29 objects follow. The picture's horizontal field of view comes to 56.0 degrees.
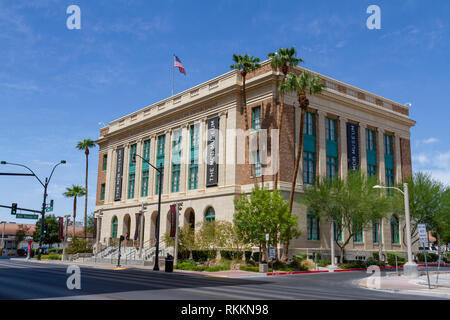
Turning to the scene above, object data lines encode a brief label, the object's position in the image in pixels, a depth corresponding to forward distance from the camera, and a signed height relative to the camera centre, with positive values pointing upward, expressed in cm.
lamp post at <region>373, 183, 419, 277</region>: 2798 -284
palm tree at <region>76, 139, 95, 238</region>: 8244 +1399
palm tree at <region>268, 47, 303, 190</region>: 3988 +1497
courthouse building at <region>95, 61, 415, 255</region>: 4347 +822
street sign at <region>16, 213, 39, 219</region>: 4896 +4
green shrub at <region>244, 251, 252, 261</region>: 4006 -337
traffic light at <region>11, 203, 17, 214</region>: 4382 +83
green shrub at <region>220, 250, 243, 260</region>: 4028 -335
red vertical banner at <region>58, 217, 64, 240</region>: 5903 -143
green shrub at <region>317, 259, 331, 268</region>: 3928 -395
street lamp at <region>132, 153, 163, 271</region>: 3663 -406
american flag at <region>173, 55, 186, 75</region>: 5149 +1846
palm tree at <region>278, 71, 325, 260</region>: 3888 +1219
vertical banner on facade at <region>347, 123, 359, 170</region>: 4872 +853
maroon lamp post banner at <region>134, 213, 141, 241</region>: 5306 -80
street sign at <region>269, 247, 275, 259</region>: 3284 -253
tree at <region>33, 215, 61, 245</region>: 8868 -331
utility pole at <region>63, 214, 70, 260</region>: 5567 -136
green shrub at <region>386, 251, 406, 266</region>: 4516 -398
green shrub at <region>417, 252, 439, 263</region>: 5066 -435
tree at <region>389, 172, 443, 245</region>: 4344 +208
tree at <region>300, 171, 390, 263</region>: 3972 +181
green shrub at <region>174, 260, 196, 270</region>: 3756 -418
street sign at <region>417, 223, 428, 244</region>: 2088 -52
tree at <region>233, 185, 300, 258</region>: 3538 +4
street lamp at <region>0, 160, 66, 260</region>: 5151 +363
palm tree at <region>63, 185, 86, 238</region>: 8369 +480
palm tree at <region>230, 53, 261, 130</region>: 4278 +1561
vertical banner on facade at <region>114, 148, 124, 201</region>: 6334 +593
